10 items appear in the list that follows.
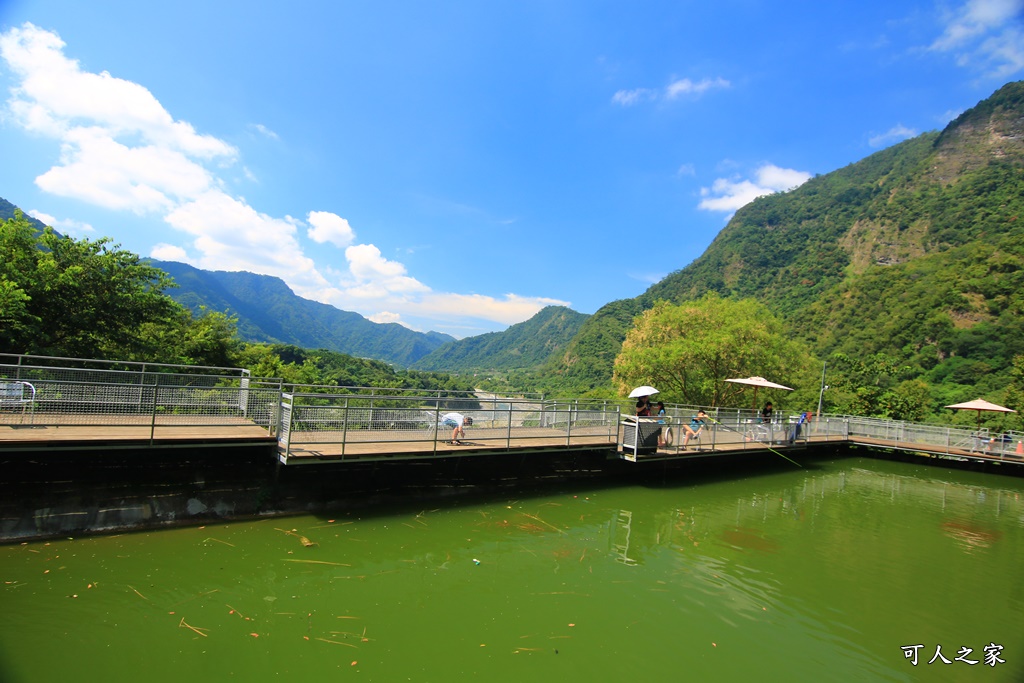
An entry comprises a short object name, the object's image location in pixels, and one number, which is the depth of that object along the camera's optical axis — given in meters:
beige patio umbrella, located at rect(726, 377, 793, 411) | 19.19
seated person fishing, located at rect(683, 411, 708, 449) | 15.14
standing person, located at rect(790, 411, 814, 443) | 20.19
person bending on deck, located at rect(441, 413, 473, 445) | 11.26
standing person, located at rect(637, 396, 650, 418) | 14.35
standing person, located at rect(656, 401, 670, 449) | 14.25
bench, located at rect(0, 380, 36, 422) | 8.02
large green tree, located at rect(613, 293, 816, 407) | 28.33
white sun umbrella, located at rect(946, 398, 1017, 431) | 21.95
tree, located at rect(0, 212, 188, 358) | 14.20
